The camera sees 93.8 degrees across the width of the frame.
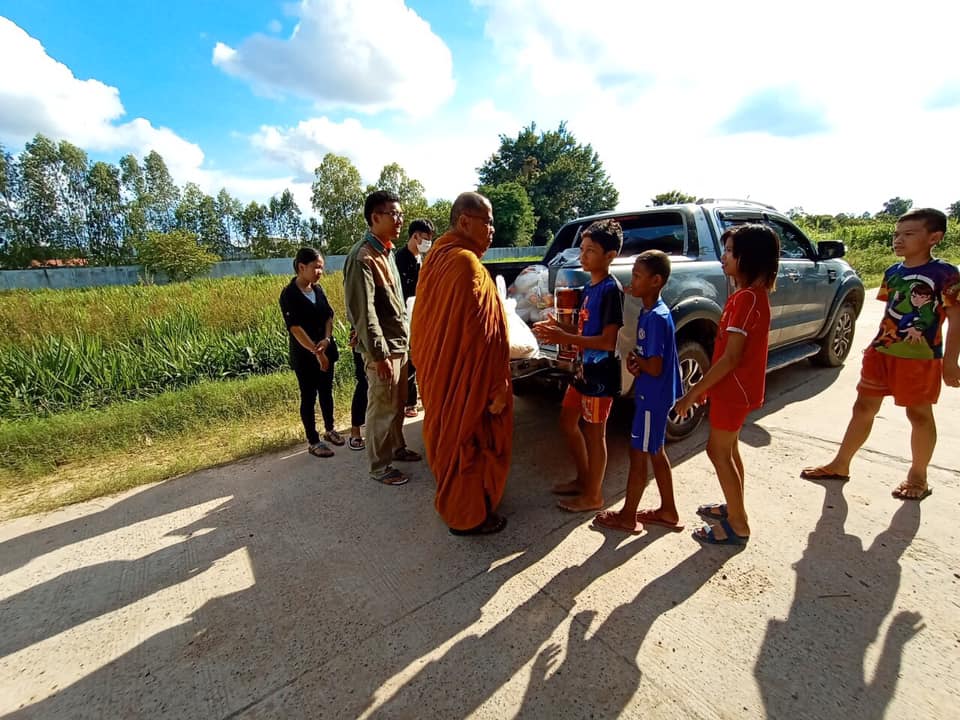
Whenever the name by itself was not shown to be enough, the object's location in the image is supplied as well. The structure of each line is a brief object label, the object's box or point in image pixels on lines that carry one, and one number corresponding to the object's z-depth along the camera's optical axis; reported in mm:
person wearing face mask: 4469
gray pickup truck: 3201
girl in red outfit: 2135
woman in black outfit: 3673
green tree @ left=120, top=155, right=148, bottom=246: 51125
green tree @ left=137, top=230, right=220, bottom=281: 29000
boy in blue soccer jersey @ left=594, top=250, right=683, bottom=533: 2287
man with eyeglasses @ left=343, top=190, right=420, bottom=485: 3012
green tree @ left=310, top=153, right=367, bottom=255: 47031
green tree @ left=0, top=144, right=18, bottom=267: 44778
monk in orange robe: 2289
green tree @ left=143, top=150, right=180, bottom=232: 54594
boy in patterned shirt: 2475
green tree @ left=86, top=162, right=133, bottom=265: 50812
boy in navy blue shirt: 2359
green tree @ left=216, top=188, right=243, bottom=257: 60500
